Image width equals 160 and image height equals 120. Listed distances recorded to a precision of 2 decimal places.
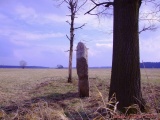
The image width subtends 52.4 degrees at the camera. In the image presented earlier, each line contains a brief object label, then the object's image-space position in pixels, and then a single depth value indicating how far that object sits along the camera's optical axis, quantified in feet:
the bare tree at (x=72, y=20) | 35.89
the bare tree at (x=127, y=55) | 15.57
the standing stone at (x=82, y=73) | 24.22
